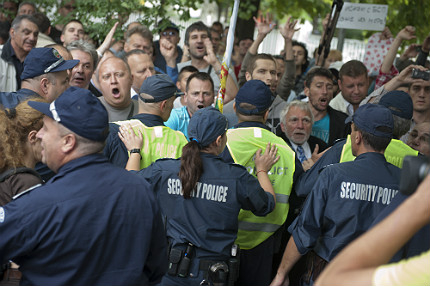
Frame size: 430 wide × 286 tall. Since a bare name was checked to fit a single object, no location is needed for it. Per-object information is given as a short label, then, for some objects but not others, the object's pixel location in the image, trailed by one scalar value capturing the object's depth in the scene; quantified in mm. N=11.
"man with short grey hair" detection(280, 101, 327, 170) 6168
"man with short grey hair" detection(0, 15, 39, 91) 7496
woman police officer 4324
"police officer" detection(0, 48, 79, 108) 5371
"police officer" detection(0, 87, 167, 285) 2908
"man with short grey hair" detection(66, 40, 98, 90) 6797
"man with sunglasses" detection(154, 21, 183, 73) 9484
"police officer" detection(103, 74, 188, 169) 5008
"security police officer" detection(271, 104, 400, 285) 4277
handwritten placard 9617
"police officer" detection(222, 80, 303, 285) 5164
